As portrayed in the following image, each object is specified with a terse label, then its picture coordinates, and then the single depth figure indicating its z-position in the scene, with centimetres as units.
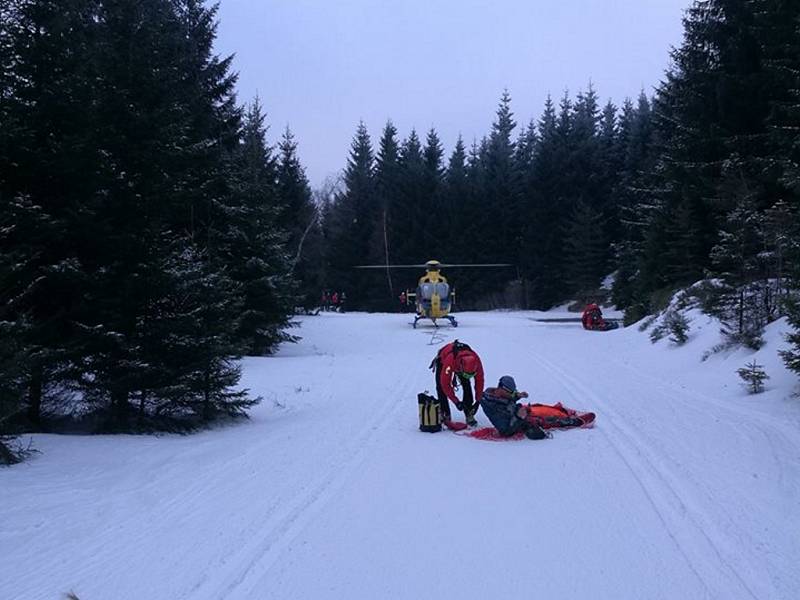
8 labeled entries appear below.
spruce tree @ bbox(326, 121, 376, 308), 6769
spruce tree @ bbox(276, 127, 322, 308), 3775
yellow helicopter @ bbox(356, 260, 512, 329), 3191
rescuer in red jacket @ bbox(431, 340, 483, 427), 995
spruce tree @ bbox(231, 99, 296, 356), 1947
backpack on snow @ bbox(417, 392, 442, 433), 937
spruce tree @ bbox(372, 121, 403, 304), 6788
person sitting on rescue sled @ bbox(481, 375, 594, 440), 885
